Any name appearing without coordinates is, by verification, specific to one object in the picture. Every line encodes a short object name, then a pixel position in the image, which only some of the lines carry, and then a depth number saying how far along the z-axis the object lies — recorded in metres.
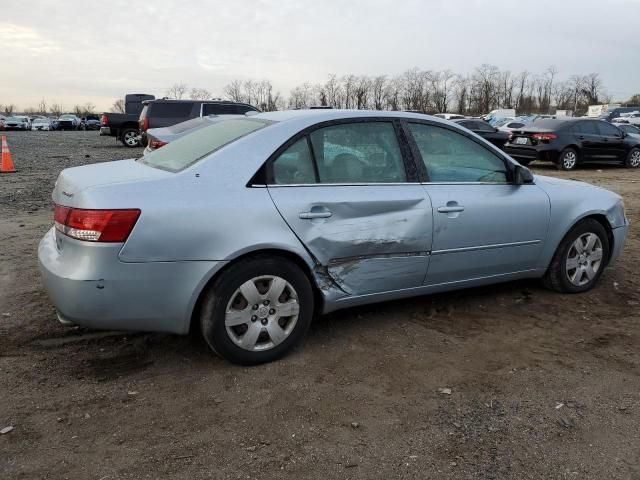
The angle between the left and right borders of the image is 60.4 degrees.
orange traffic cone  12.58
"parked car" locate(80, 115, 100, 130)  55.42
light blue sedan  2.95
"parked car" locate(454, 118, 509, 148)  19.86
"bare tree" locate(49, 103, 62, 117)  127.78
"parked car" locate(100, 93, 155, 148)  21.09
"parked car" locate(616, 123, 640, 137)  20.42
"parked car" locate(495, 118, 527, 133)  31.09
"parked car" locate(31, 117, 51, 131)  50.59
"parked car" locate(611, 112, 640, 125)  44.10
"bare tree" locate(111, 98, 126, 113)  98.31
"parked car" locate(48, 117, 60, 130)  52.38
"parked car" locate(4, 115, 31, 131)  48.28
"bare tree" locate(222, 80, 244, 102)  84.24
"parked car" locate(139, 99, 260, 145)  15.49
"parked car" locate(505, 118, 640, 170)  14.86
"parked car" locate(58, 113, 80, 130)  53.56
